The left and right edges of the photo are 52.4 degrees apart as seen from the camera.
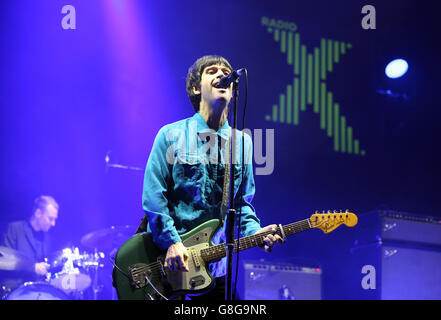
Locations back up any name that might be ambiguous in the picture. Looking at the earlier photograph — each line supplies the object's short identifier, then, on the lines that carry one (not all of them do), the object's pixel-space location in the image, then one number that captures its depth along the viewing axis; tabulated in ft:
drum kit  16.02
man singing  8.61
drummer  17.01
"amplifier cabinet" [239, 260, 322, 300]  17.70
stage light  21.07
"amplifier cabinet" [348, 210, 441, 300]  17.31
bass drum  15.74
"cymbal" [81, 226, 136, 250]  18.63
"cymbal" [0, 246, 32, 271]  16.81
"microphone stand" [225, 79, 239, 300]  7.16
